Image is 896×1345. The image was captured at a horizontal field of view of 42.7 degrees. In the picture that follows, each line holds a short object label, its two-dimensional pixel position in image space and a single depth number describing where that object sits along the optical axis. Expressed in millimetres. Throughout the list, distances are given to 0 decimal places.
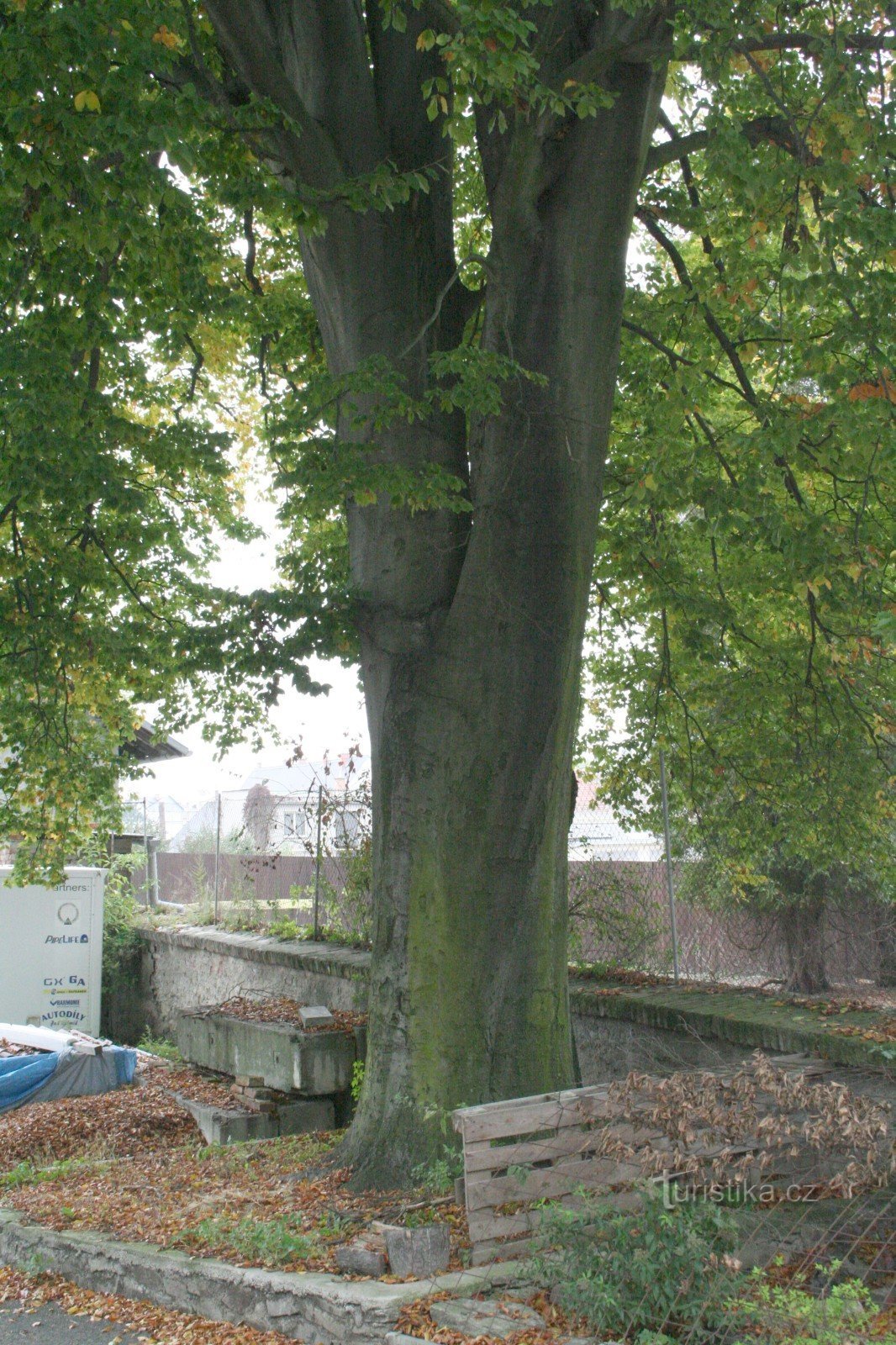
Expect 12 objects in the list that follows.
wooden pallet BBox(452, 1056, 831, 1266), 5281
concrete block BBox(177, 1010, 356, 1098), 9555
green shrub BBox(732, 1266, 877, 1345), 3973
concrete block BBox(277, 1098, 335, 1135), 9555
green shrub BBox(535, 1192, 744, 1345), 4352
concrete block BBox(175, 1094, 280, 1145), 9352
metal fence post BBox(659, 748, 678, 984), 8914
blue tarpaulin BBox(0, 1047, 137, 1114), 12016
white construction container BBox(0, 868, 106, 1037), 15922
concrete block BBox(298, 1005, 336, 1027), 10086
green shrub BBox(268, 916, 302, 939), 13188
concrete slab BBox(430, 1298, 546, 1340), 4469
